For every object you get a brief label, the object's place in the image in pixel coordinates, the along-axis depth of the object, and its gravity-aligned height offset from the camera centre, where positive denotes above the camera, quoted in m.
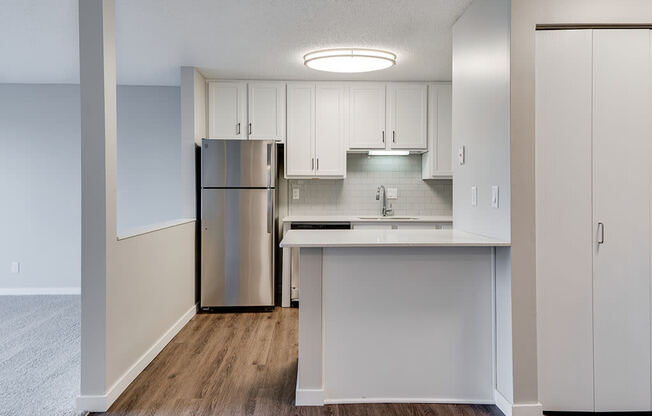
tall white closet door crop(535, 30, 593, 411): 2.30 -0.03
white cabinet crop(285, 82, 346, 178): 4.83 +0.72
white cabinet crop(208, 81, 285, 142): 4.76 +0.91
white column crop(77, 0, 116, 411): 2.38 +0.03
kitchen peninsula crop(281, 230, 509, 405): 2.49 -0.66
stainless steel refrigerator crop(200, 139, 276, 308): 4.44 -0.18
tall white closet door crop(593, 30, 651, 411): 2.30 -0.10
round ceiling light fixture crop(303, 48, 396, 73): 3.69 +1.12
